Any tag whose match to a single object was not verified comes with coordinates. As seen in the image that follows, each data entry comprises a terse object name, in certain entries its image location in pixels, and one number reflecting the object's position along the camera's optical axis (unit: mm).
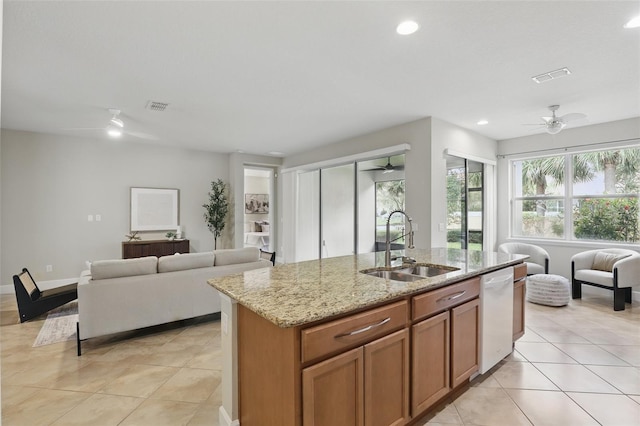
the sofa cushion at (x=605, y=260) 4457
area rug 3223
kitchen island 1360
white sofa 2953
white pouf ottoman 4258
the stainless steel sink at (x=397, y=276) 2393
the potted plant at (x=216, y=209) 6781
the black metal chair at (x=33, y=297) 3445
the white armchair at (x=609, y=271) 4065
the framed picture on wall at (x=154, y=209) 6109
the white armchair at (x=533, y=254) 4965
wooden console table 5691
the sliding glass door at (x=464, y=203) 5195
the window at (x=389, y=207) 5204
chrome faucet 2452
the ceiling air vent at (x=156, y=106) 3851
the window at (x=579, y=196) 4758
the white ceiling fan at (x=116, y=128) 4179
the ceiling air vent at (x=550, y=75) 3011
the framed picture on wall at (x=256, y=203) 9133
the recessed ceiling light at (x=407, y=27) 2262
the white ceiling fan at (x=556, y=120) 3703
